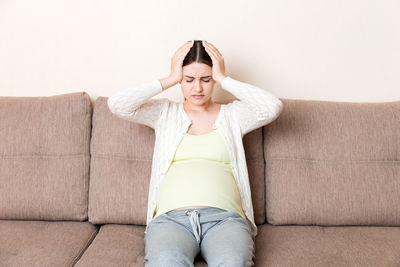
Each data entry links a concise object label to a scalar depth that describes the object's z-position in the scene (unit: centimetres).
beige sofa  189
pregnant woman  164
